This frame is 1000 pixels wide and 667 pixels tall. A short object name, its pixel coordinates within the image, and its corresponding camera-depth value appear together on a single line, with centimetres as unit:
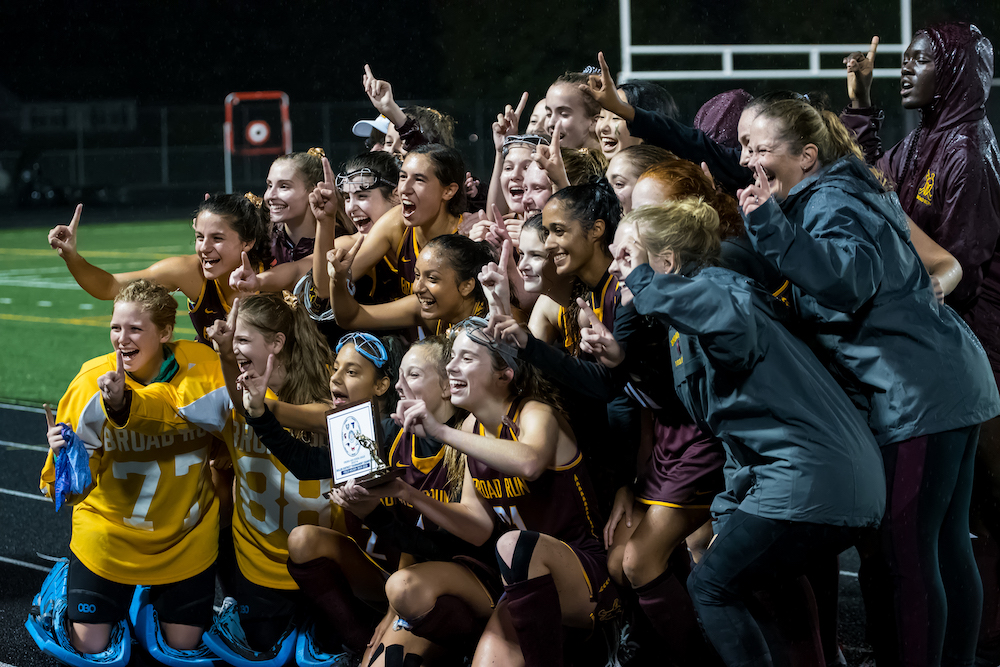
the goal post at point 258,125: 2862
